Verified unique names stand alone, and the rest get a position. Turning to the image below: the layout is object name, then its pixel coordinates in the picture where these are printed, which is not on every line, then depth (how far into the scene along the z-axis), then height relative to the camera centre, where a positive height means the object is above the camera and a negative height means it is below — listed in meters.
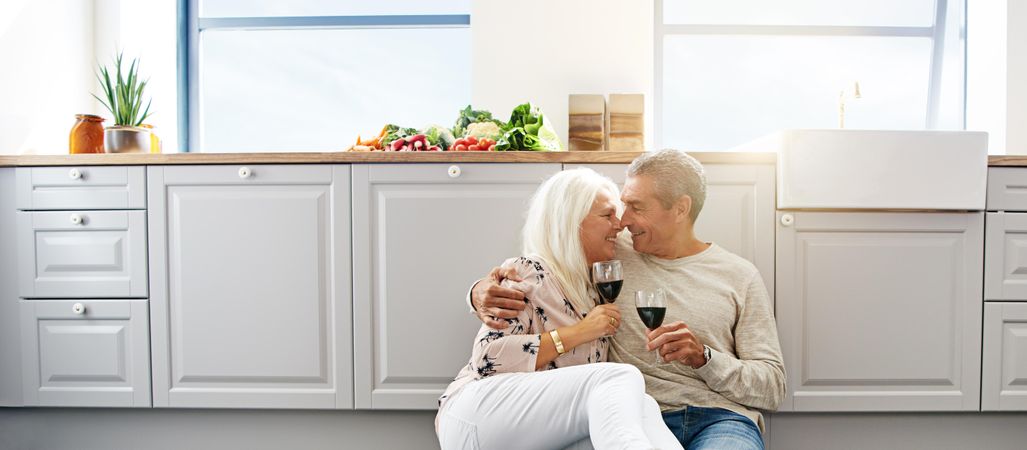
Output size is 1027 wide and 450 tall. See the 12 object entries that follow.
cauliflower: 2.25 +0.20
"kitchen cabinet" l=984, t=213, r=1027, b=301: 2.00 -0.21
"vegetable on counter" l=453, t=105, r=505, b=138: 2.38 +0.25
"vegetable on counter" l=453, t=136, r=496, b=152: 2.09 +0.14
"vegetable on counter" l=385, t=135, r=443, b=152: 2.13 +0.14
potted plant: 2.35 +0.25
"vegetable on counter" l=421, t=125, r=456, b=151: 2.23 +0.17
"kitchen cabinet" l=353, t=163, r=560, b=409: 2.02 -0.19
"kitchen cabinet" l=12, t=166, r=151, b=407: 2.06 -0.30
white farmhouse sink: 1.93 +0.06
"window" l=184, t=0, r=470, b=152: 3.07 +0.55
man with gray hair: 1.50 -0.30
